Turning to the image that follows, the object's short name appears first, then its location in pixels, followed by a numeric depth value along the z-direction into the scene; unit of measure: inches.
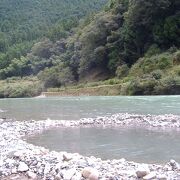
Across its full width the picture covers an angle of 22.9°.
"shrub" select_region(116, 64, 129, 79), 2768.2
